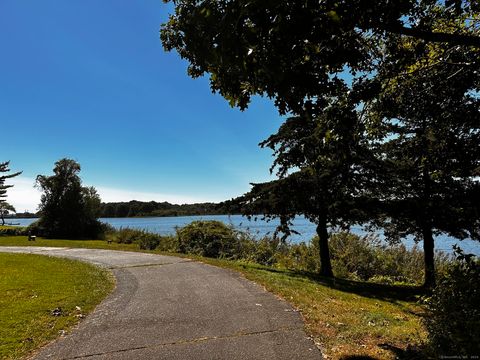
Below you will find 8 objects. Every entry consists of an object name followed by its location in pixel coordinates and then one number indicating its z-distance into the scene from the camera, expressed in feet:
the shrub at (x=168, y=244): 67.65
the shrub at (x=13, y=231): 114.07
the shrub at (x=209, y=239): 64.39
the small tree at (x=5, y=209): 188.68
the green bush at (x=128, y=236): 87.65
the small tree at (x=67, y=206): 112.98
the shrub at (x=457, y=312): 11.32
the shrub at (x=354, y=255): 57.88
